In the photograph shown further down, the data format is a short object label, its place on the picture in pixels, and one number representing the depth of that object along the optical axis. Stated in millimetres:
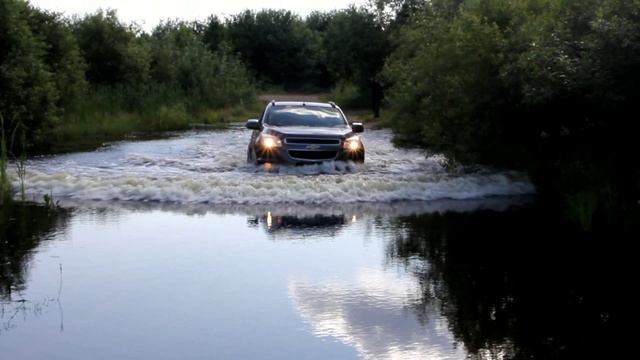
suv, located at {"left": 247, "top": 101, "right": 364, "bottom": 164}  16906
